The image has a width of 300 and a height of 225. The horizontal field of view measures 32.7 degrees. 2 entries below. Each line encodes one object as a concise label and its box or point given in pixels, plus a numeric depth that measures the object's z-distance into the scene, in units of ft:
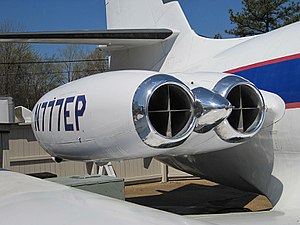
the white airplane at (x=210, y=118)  14.37
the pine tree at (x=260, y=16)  97.14
